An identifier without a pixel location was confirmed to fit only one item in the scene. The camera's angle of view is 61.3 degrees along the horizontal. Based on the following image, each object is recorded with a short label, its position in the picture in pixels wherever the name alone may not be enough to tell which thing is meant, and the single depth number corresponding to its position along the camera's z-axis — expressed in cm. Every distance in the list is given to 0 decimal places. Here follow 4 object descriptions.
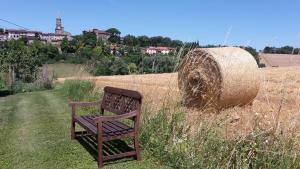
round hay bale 552
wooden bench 316
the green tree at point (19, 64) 1340
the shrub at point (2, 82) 1180
